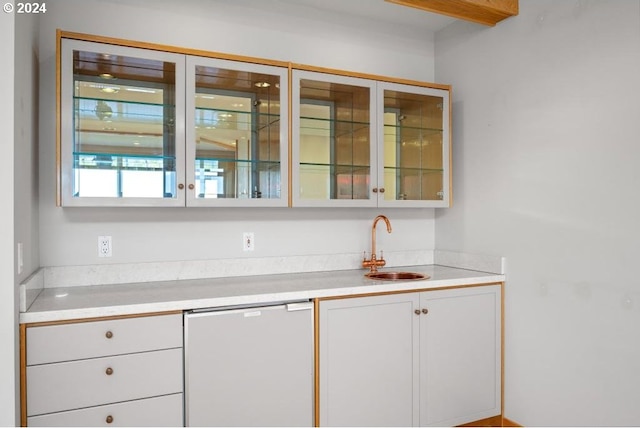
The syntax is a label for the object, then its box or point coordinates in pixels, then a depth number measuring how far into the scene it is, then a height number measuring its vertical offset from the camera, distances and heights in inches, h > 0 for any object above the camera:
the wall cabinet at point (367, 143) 101.4 +14.9
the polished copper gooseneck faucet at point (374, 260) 113.9 -13.6
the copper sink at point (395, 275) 109.6 -17.0
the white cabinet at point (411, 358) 89.8 -32.0
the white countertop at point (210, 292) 72.8 -16.2
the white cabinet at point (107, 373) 69.1 -26.5
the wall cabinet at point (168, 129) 83.4 +14.8
